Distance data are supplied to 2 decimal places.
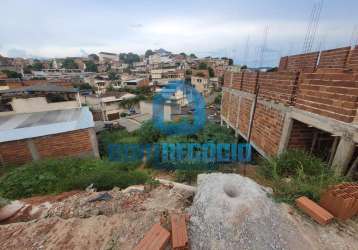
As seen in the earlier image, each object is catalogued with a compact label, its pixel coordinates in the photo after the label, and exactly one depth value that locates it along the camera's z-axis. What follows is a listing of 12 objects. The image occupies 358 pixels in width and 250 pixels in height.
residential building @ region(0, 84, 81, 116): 8.81
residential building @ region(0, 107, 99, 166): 6.23
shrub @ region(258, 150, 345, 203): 2.42
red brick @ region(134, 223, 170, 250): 1.72
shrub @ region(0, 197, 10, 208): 2.73
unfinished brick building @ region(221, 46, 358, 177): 2.62
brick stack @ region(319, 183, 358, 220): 1.92
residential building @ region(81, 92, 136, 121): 22.27
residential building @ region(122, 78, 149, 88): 34.11
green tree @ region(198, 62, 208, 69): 50.42
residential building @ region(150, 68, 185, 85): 39.80
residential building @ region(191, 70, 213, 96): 33.12
